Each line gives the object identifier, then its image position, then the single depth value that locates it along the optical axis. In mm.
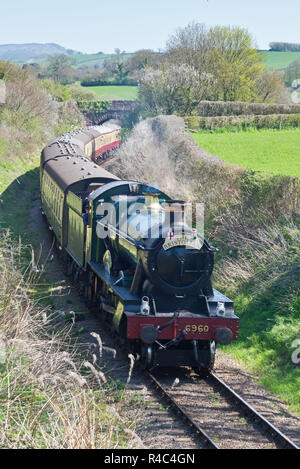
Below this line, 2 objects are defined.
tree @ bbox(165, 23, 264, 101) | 47188
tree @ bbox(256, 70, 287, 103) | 55062
